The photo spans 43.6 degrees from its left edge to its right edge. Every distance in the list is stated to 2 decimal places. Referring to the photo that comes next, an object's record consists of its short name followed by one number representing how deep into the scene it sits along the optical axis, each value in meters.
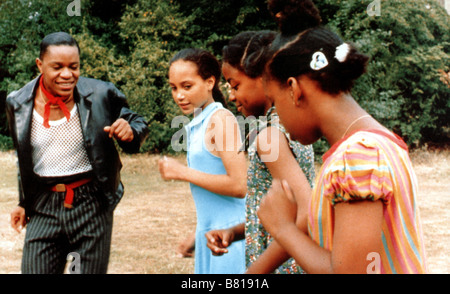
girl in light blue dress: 3.12
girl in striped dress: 1.54
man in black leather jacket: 3.52
